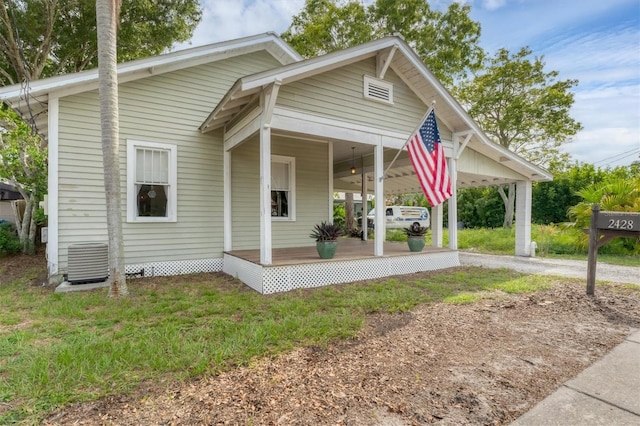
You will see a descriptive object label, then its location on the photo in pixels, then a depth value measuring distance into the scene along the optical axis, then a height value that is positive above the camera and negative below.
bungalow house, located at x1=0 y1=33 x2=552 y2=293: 5.97 +1.39
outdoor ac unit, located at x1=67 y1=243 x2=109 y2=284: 5.75 -1.05
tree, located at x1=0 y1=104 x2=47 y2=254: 8.88 +1.25
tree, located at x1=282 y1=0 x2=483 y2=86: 14.67 +8.53
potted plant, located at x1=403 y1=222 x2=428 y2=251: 7.88 -0.75
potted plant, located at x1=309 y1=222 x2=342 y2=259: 6.44 -0.68
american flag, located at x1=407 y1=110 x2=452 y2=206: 6.20 +0.97
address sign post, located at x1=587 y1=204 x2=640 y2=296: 5.11 -0.38
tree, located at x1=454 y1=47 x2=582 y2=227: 16.69 +5.61
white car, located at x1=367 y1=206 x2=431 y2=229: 20.69 -0.60
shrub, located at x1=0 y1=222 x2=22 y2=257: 9.21 -1.07
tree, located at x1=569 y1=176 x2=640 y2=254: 9.94 +0.21
